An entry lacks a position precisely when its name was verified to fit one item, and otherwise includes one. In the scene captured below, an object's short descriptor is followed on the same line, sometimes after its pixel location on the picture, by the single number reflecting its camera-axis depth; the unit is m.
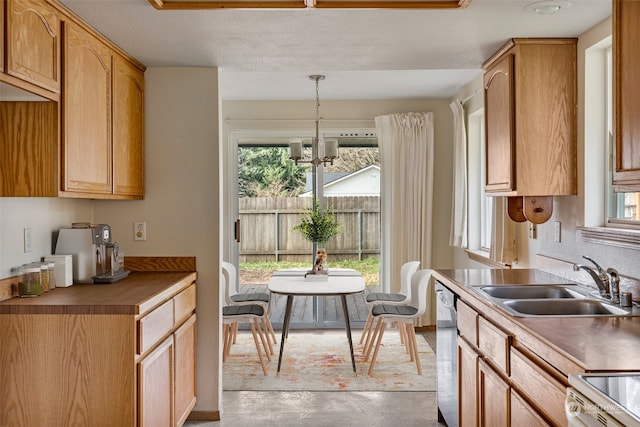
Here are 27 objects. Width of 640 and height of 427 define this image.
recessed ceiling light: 2.26
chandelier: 4.53
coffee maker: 2.79
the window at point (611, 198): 2.56
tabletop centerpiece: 4.61
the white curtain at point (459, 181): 4.87
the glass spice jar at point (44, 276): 2.49
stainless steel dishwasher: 2.88
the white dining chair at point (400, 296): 4.60
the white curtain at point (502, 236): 3.60
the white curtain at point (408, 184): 5.39
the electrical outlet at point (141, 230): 3.32
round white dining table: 4.04
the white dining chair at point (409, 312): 4.13
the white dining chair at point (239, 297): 4.56
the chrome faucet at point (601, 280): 2.30
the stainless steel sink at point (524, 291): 2.60
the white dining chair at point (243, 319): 4.18
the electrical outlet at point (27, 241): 2.55
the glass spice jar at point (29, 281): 2.36
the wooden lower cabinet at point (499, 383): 1.67
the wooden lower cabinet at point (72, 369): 2.17
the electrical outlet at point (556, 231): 2.97
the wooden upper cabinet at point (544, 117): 2.78
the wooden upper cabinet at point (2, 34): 1.87
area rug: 3.92
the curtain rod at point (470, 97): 4.49
